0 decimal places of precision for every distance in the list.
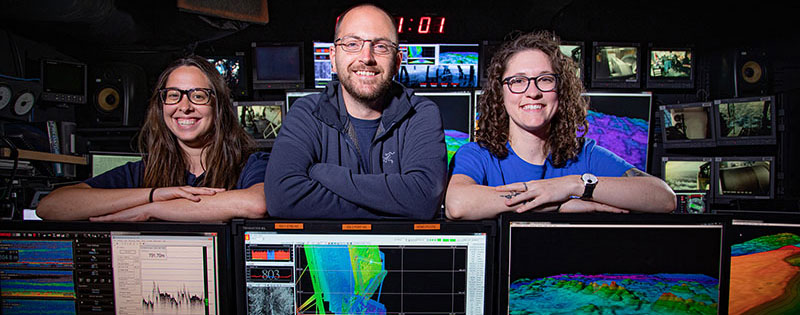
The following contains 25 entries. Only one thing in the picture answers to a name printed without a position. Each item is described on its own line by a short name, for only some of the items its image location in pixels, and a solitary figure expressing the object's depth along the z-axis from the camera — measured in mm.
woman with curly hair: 1421
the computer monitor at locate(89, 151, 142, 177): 2797
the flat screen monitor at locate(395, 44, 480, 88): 3324
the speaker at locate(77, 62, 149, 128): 3432
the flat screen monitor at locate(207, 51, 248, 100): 3439
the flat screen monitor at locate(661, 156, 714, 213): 3004
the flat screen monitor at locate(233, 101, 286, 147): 3244
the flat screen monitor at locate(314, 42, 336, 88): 3387
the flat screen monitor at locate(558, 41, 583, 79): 3346
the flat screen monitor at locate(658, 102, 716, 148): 3182
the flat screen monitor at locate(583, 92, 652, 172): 3203
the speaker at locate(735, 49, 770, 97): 3230
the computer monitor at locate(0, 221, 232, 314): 873
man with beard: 1084
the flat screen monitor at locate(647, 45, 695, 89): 3393
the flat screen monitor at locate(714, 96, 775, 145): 2975
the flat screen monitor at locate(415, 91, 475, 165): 3148
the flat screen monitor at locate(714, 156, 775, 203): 3025
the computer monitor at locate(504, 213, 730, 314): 850
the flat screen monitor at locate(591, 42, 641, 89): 3367
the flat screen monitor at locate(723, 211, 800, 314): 909
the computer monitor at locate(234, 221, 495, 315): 853
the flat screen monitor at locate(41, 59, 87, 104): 3207
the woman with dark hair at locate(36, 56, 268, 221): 1395
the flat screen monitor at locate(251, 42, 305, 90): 3412
